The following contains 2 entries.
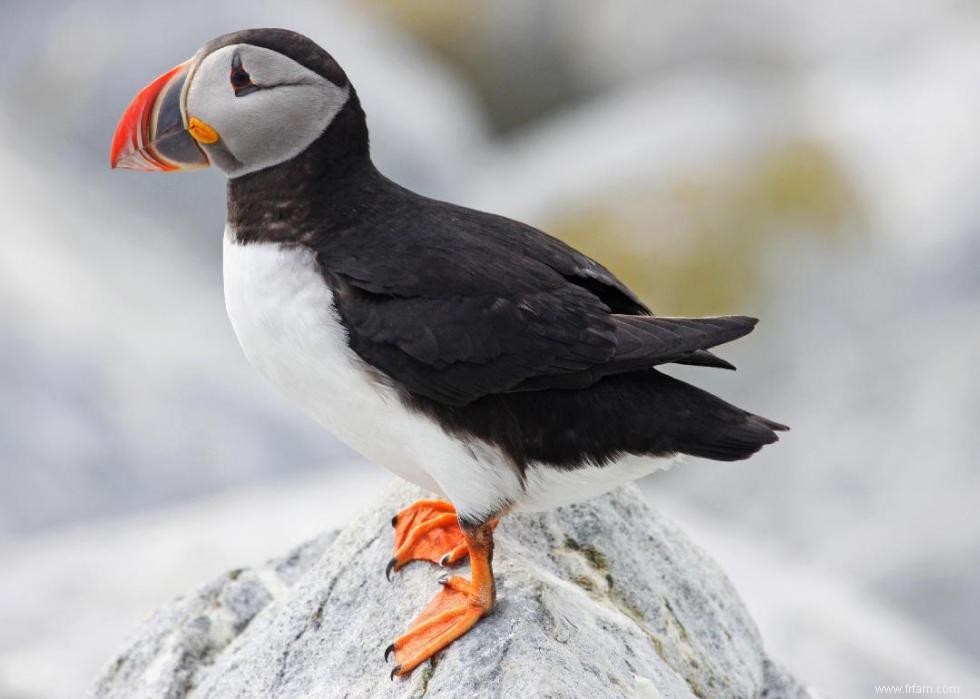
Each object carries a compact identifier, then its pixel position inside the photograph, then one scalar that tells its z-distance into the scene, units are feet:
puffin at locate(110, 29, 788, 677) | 27.40
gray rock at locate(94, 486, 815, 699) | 28.45
